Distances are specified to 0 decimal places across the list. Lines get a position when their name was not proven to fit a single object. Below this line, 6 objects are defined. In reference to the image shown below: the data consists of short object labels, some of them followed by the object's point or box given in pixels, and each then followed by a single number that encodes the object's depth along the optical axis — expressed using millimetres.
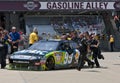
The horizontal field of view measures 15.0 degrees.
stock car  18047
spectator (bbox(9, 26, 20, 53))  21344
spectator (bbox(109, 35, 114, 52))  38497
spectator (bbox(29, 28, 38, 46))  23547
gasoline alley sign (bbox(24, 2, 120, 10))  37562
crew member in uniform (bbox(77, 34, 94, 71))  19016
